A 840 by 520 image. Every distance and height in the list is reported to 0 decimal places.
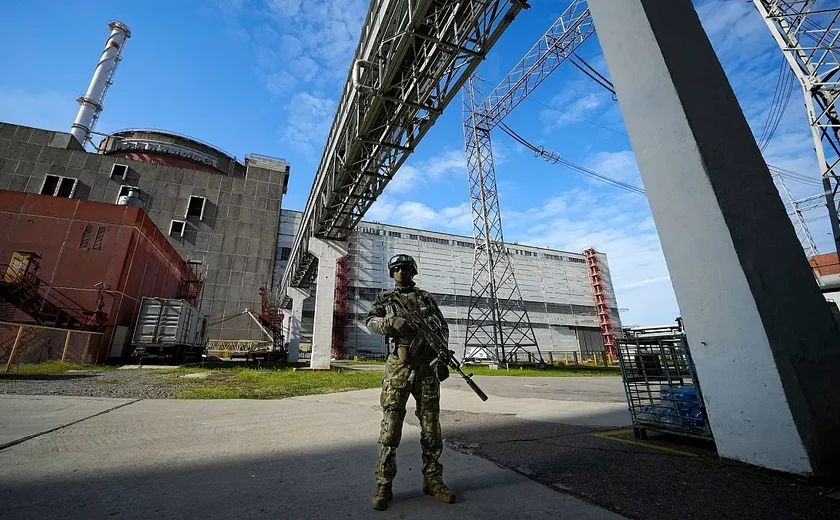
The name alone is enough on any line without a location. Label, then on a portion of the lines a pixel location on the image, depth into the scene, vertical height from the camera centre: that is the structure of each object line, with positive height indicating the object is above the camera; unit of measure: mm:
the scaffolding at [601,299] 44256 +8322
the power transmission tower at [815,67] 9398 +8426
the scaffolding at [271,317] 27836 +4299
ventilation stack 36594 +32640
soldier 2195 -140
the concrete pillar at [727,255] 2553 +860
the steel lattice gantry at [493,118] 19953 +17369
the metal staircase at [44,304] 13688 +2770
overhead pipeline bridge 7621 +7316
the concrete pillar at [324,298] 15336 +3137
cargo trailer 15109 +1781
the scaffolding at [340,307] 33031 +5860
